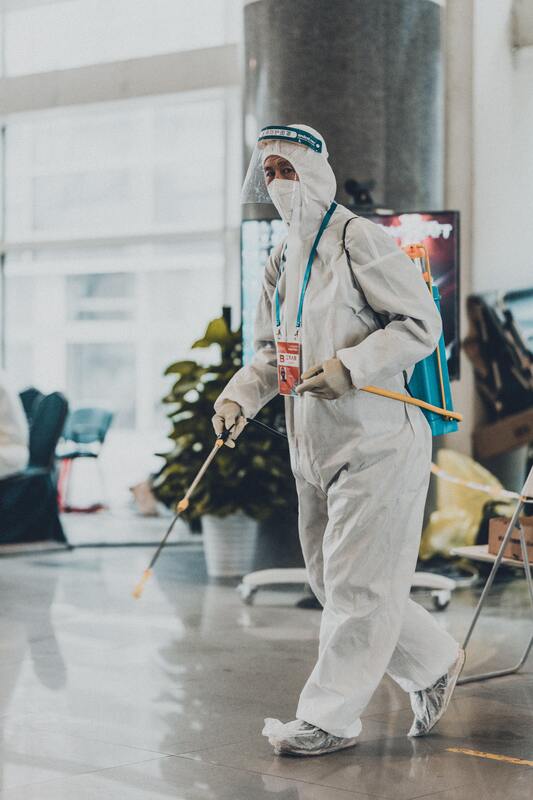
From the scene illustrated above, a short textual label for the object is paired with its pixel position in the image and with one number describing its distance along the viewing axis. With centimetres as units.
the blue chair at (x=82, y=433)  940
